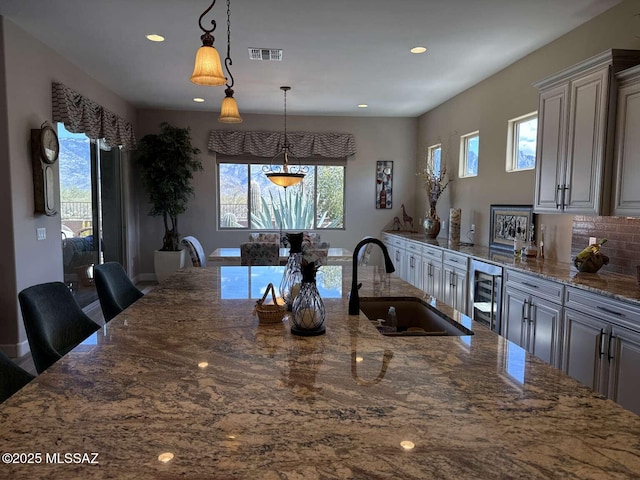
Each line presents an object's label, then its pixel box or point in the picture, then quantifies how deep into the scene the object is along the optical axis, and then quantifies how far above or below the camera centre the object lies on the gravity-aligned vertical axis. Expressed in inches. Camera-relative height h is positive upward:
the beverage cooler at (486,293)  148.5 -30.8
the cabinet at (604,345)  91.7 -31.5
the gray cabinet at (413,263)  225.8 -30.0
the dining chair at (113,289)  94.8 -19.7
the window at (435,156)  261.7 +34.7
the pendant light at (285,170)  201.6 +25.8
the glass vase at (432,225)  237.9 -8.5
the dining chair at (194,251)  189.3 -20.1
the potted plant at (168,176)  253.9 +18.3
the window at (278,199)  292.8 +6.0
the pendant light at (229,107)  136.5 +32.3
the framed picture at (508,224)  167.8 -5.4
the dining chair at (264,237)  252.1 -18.1
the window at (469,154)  219.0 +30.3
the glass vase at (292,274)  76.4 -12.4
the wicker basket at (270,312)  67.6 -16.9
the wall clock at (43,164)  155.3 +15.1
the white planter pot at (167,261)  262.2 -34.4
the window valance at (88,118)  169.5 +41.0
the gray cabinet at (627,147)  105.0 +16.8
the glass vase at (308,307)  62.2 -14.6
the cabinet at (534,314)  116.3 -31.0
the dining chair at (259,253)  177.2 -19.4
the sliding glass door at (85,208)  186.7 -1.6
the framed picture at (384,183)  298.8 +18.6
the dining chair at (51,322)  69.2 -21.3
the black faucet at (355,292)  71.9 -14.8
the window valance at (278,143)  282.0 +43.8
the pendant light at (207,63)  88.1 +30.2
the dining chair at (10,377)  51.6 -21.8
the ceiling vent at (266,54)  166.0 +62.2
